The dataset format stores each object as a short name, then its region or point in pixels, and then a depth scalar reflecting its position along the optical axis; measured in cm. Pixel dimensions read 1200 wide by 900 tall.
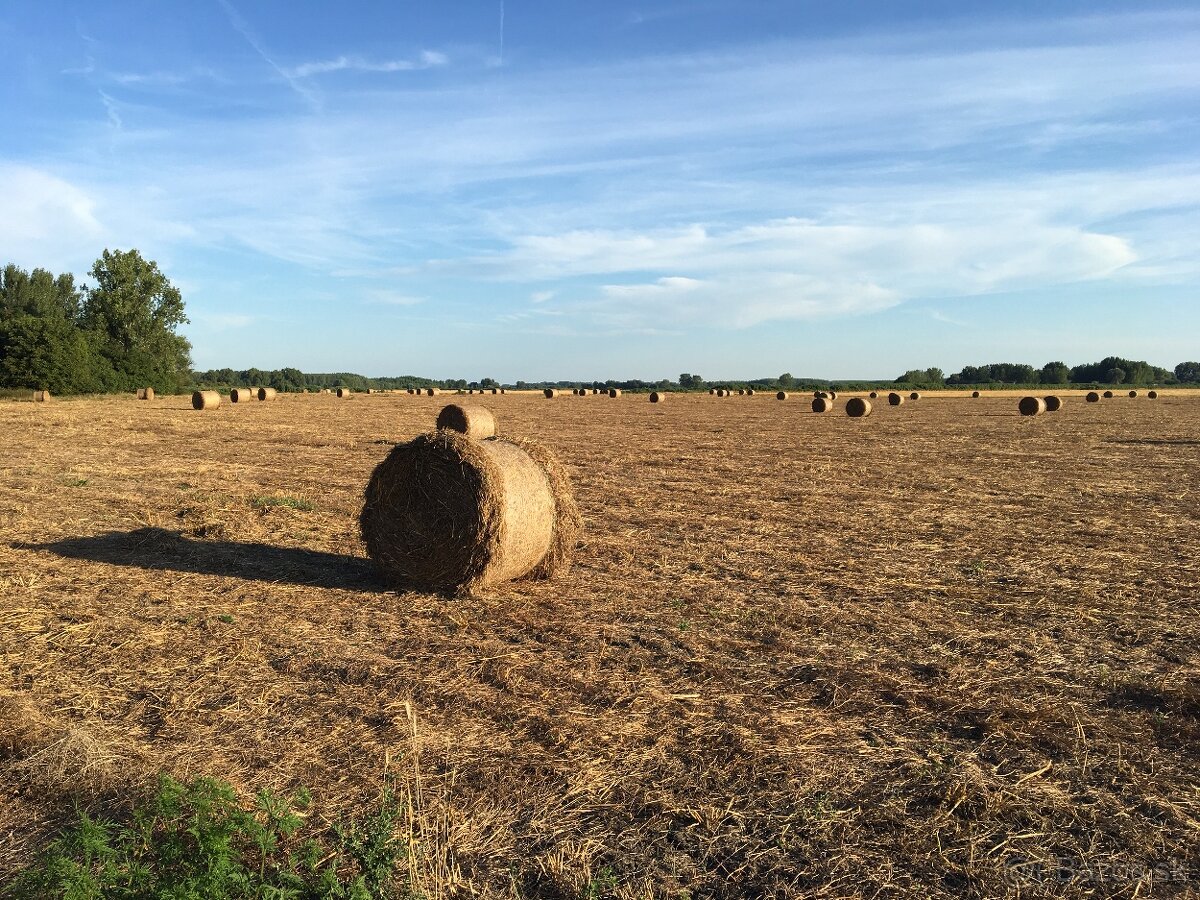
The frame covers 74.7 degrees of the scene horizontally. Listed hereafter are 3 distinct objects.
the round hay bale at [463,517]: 802
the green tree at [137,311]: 7250
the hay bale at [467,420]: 2556
